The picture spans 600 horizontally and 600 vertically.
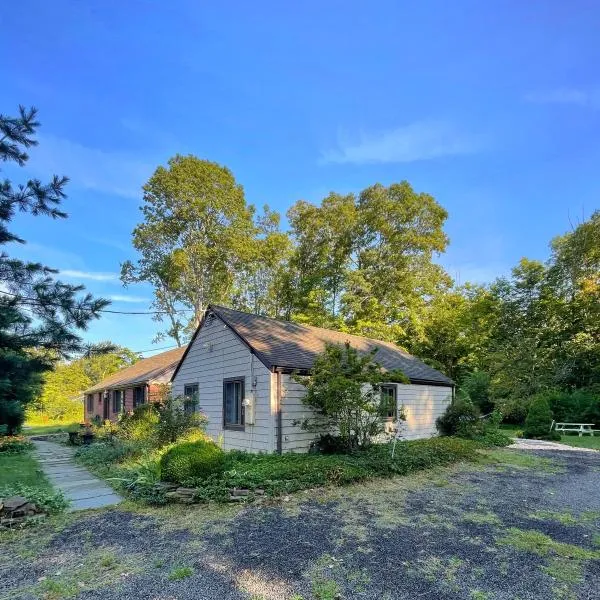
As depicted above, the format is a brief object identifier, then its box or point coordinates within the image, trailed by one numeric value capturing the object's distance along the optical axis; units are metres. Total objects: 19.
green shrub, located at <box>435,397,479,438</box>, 14.91
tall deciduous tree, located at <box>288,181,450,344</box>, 26.64
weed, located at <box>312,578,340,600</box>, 3.62
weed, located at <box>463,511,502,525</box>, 5.79
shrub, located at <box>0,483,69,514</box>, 6.39
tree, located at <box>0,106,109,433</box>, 6.83
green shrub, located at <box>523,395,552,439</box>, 17.44
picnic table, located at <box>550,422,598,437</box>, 18.42
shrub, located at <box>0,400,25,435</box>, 13.60
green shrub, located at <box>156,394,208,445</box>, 10.97
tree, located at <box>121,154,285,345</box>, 24.73
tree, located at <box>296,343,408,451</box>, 9.44
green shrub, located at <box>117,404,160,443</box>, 12.67
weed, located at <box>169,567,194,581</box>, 4.02
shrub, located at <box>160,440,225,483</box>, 7.08
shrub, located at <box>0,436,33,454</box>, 14.05
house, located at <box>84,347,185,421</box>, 17.98
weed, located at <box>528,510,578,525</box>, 5.89
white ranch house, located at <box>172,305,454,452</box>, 10.09
